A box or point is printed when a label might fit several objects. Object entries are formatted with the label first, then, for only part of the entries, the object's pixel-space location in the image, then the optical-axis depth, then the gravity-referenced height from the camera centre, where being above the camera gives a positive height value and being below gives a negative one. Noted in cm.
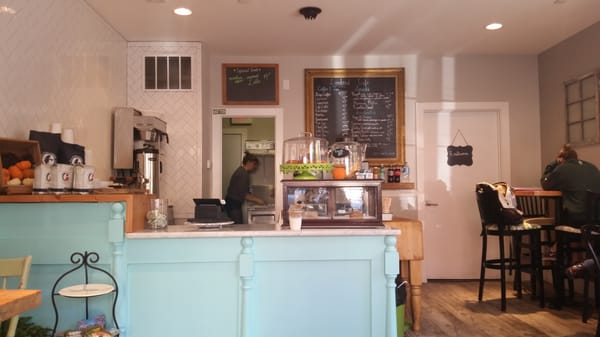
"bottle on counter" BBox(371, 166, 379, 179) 462 +8
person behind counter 513 -16
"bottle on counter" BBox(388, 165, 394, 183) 502 +3
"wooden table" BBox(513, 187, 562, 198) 405 -15
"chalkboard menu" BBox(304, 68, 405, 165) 515 +82
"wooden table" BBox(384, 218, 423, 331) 330 -50
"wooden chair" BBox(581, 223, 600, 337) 289 -49
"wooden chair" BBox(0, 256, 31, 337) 196 -38
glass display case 264 -14
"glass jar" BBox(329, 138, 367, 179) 280 +13
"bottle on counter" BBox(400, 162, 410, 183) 509 +4
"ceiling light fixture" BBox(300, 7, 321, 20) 380 +142
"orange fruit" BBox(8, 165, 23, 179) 243 +5
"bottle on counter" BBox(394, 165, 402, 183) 501 +3
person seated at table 382 -5
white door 523 +0
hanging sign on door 531 +25
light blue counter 239 -53
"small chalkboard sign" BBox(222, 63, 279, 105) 510 +108
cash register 263 -22
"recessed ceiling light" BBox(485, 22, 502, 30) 423 +143
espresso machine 410 +30
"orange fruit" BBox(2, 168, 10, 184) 238 +3
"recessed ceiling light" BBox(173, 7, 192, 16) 380 +144
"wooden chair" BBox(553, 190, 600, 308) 381 -66
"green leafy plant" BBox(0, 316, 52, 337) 206 -71
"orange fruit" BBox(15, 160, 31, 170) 248 +9
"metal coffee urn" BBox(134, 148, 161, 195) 414 +13
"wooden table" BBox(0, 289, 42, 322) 134 -37
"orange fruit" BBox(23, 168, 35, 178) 248 +4
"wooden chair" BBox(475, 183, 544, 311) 401 -49
